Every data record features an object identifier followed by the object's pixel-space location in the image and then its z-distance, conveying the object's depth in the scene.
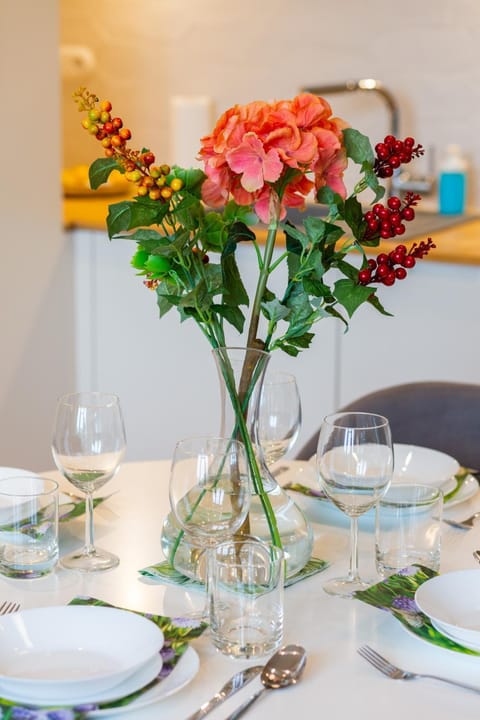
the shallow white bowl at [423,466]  2.23
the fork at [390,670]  1.69
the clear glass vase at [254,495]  1.86
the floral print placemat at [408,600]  1.74
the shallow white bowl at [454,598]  1.80
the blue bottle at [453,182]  4.01
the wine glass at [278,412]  2.04
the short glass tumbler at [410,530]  1.93
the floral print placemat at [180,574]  1.90
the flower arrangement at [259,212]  1.79
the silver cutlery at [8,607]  1.83
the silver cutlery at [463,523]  2.10
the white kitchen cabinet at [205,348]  3.29
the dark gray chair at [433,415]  2.58
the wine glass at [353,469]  1.86
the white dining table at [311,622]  1.66
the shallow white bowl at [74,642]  1.69
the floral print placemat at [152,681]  1.61
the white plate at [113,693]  1.62
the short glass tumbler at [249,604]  1.74
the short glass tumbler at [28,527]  1.88
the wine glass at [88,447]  1.95
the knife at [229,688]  1.64
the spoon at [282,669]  1.69
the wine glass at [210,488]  1.81
